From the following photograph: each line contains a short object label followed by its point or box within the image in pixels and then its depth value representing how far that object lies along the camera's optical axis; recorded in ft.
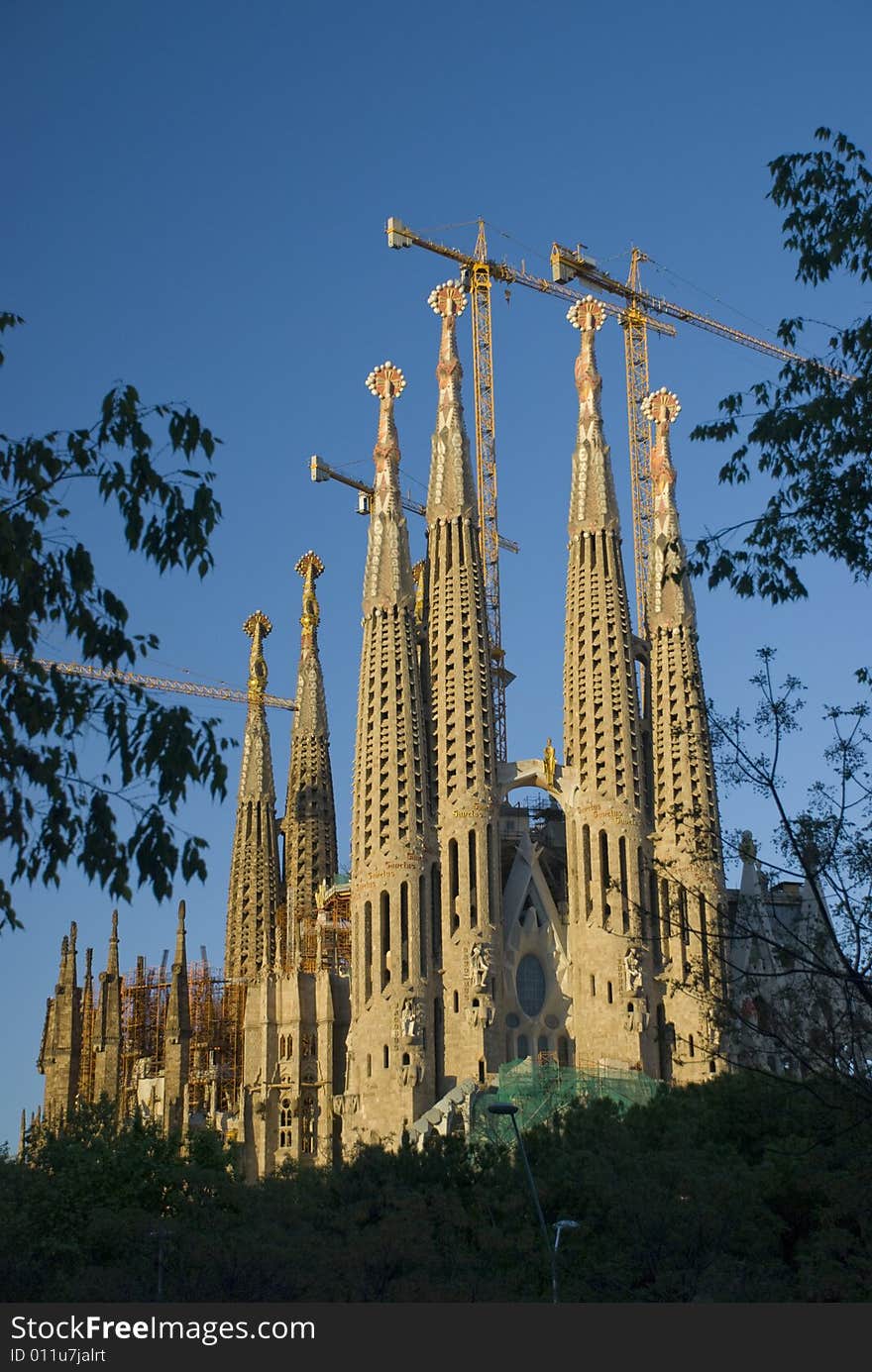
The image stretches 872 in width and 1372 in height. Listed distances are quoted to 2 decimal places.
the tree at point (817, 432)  67.21
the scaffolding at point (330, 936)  255.50
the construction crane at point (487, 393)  265.54
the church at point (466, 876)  214.69
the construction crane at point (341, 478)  318.86
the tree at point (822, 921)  68.33
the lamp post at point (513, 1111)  94.17
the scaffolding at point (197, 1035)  278.26
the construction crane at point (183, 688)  364.79
